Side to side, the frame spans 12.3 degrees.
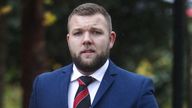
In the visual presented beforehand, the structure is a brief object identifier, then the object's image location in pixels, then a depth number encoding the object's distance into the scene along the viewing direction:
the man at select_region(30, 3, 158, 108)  4.75
